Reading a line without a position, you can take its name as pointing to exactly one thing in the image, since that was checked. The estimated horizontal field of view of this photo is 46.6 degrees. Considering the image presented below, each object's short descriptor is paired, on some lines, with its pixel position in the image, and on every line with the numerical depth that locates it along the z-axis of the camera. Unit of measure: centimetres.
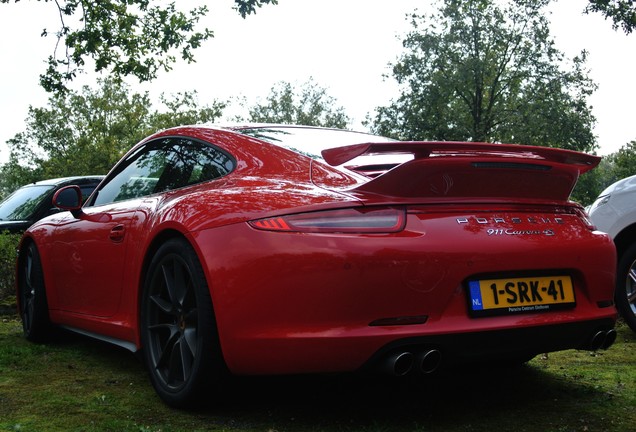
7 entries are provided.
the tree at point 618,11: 1357
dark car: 970
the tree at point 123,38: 1439
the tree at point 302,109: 7331
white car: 547
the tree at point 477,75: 4259
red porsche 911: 277
